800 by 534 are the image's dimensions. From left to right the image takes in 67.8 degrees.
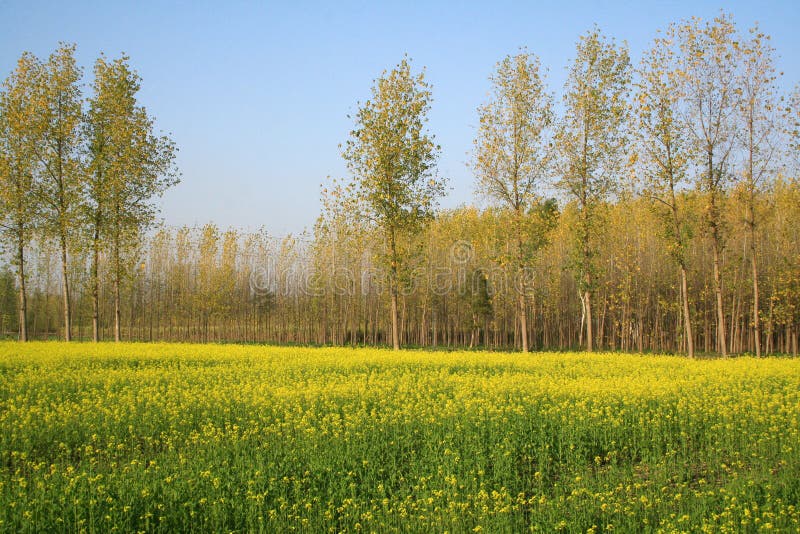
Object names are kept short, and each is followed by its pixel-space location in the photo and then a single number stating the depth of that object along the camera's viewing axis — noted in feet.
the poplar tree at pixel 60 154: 109.29
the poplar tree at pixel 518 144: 101.76
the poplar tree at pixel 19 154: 107.45
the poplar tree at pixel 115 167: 109.81
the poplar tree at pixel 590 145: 99.86
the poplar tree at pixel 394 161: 99.66
